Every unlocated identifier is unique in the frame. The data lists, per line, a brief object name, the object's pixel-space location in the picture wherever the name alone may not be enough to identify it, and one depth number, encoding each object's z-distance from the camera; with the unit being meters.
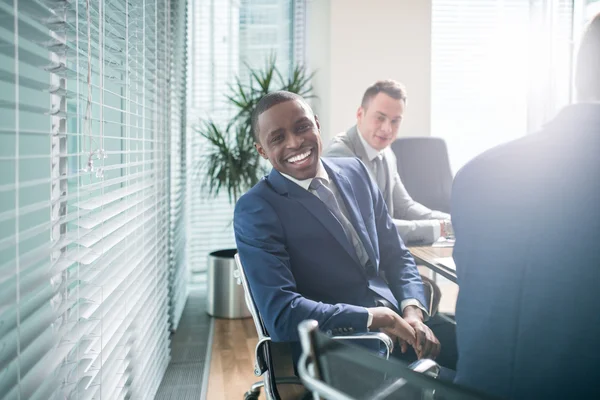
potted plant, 3.80
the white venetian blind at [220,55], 4.43
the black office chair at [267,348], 1.43
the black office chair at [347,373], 0.79
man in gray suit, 2.82
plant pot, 3.75
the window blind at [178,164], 3.31
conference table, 1.87
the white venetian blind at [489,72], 4.42
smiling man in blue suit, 1.52
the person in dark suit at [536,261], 0.76
